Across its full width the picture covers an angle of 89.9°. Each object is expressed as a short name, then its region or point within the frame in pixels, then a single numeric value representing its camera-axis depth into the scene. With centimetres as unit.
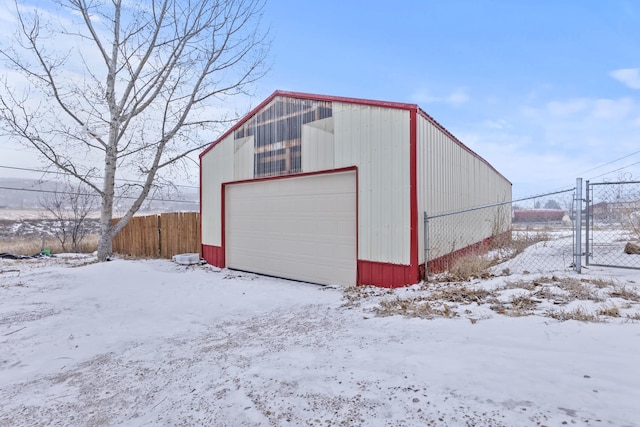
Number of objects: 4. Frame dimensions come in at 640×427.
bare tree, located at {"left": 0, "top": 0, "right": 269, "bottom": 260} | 1028
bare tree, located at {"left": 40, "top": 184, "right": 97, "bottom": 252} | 1595
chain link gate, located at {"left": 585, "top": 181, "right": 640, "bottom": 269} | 509
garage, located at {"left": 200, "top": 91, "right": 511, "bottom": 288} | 564
